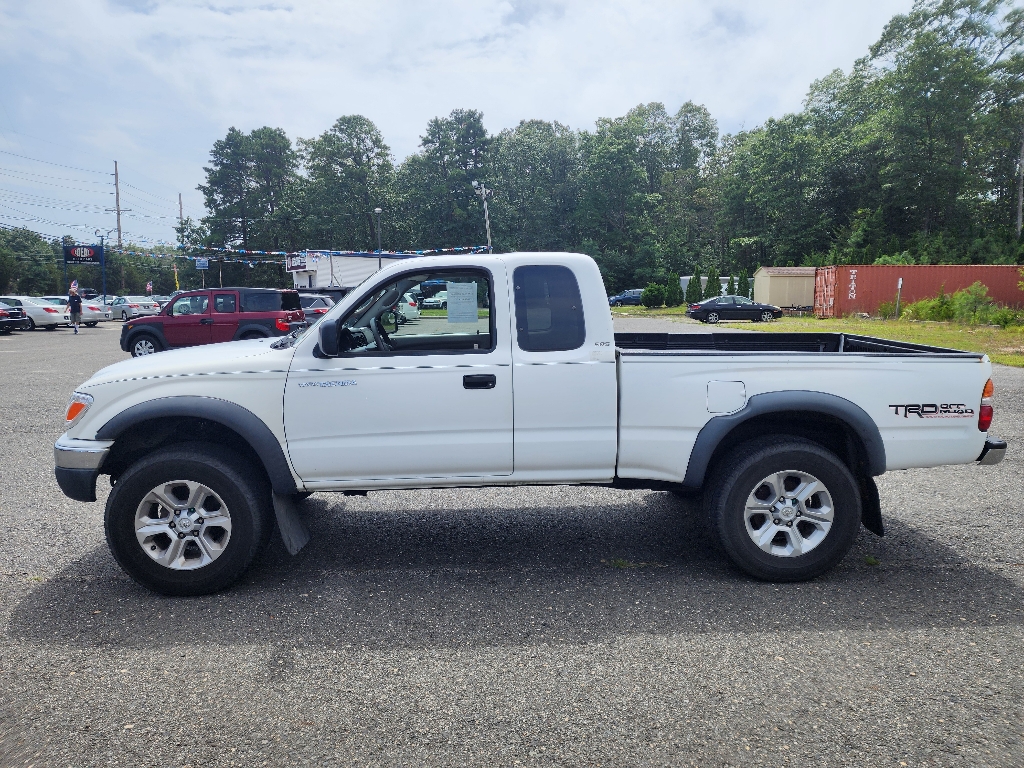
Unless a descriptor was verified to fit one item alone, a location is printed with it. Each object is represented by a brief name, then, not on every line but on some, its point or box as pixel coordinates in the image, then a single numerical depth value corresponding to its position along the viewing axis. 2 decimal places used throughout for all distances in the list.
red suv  16.19
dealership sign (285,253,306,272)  39.62
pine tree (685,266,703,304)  46.53
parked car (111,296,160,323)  40.84
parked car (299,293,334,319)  20.61
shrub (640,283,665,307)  48.37
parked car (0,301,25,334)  27.98
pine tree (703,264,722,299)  46.00
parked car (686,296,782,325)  34.34
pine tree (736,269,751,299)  46.24
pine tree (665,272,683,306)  48.59
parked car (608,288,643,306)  52.03
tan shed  43.53
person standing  29.22
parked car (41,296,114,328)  35.62
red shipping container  33.59
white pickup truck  3.99
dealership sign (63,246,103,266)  57.91
